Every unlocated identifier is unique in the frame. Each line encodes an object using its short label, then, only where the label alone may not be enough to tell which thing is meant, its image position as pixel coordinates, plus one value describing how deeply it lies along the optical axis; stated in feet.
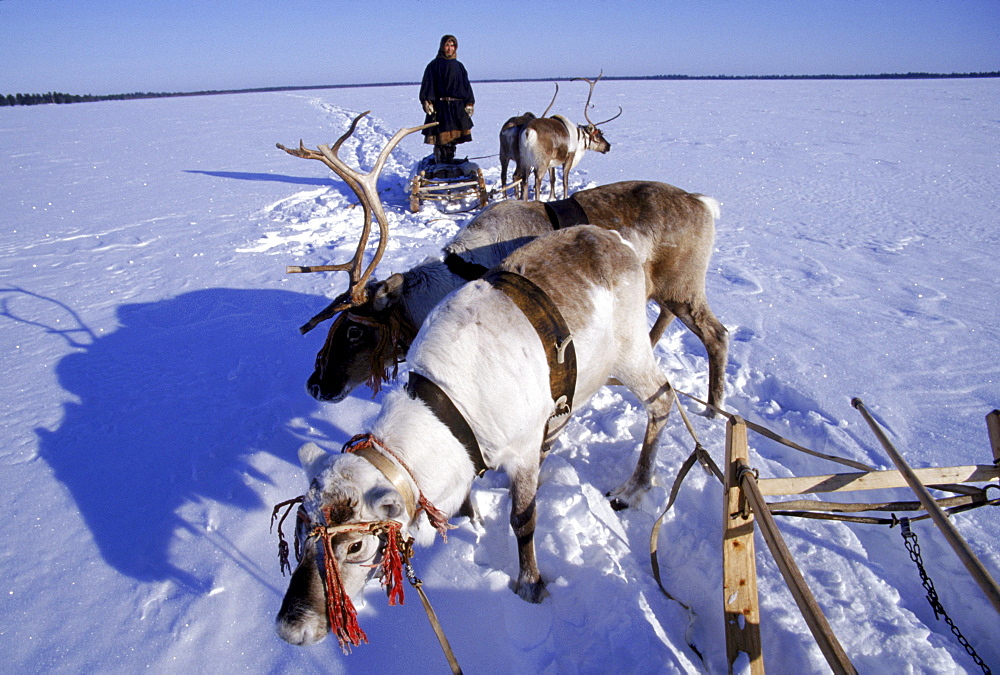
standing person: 27.02
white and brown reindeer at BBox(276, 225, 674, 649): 5.37
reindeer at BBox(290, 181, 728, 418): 10.03
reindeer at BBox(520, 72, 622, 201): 26.61
